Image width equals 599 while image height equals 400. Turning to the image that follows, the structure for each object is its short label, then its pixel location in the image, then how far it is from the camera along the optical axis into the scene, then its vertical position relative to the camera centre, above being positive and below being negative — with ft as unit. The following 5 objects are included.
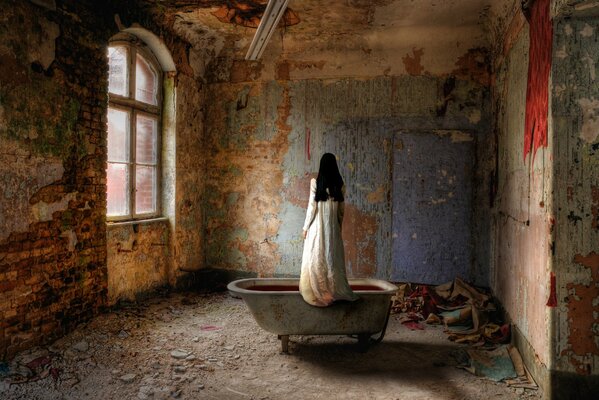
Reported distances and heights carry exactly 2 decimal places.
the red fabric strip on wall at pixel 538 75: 9.88 +2.77
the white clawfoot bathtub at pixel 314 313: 11.77 -3.24
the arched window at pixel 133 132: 15.38 +2.12
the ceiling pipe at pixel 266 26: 11.25 +4.69
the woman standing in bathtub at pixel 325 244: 11.81 -1.46
